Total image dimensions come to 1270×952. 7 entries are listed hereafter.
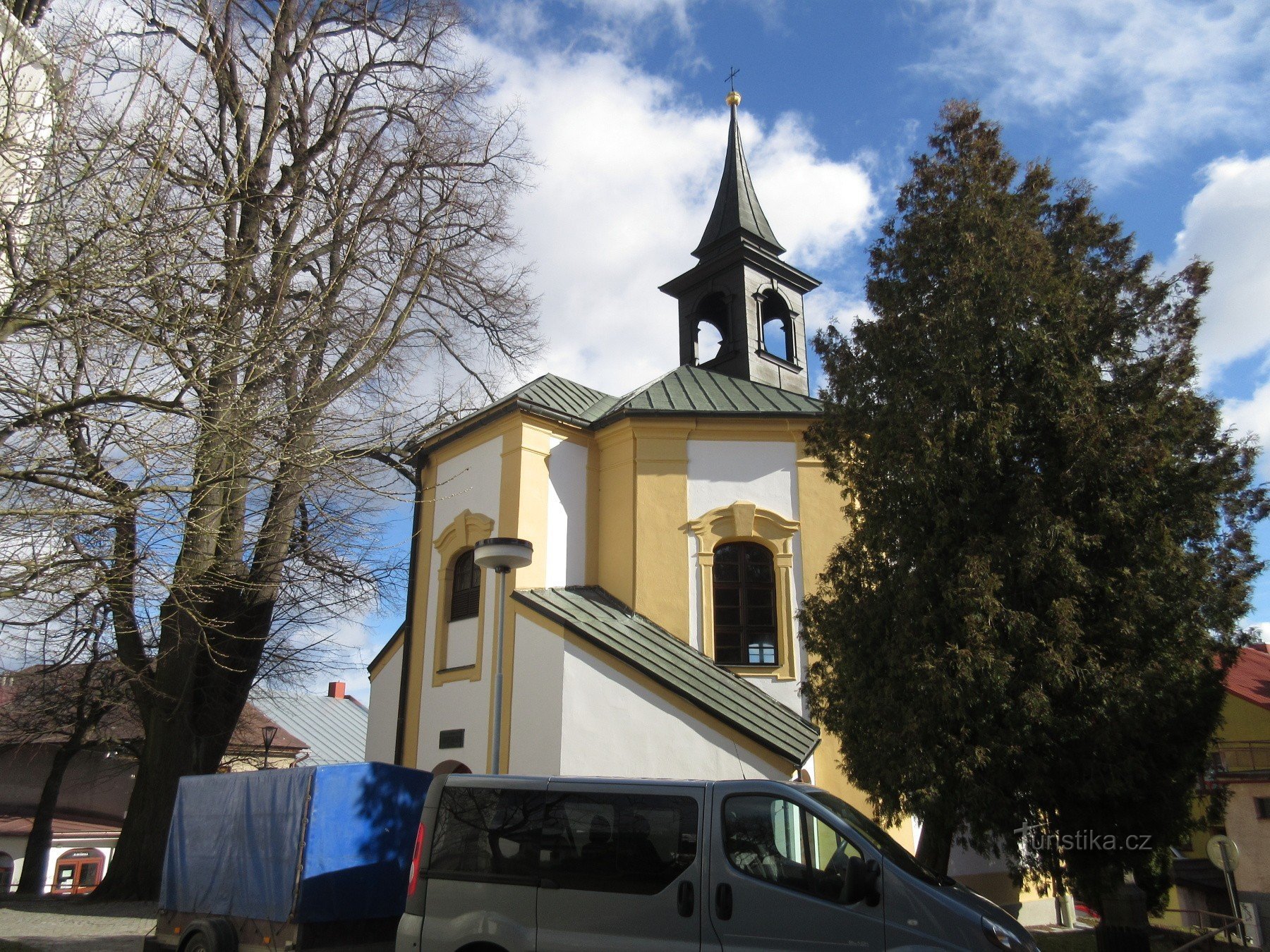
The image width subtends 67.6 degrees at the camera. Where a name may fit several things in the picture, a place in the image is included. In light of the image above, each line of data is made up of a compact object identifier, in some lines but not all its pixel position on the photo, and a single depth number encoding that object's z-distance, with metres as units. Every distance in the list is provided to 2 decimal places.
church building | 11.74
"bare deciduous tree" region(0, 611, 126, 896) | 14.30
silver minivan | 5.75
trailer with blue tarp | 7.84
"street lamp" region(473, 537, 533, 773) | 9.88
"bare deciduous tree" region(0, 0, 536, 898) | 6.10
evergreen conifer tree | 8.05
